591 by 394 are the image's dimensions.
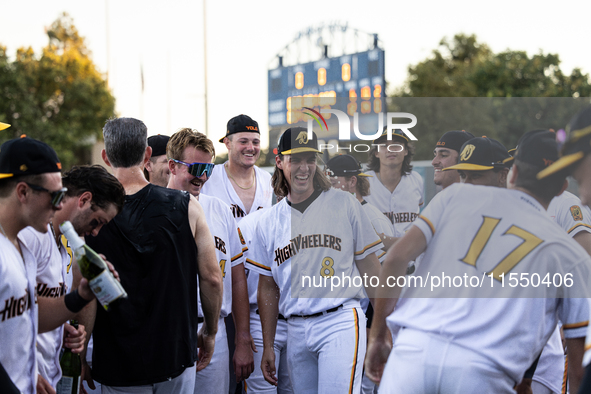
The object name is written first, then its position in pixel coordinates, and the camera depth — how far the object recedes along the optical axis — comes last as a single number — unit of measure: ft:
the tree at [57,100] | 87.38
